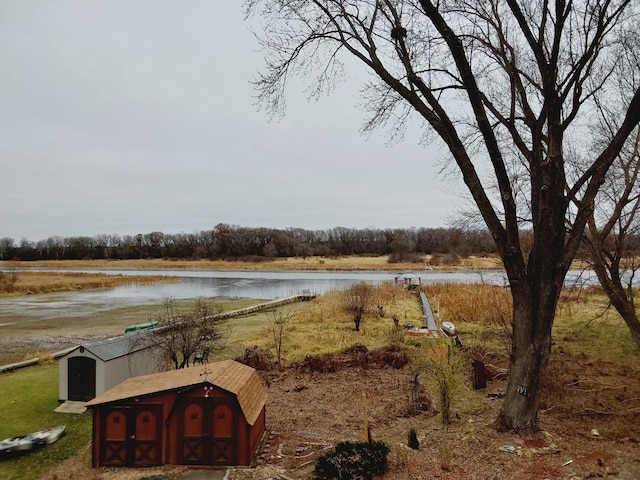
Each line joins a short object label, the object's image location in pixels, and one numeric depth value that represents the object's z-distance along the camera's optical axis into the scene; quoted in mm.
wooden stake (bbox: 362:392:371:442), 7773
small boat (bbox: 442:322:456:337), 17641
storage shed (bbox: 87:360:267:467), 8055
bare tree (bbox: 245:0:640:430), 7141
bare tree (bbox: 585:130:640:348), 10508
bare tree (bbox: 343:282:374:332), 21025
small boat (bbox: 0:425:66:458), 8727
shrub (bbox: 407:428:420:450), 7890
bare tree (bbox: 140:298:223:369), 13266
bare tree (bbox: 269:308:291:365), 15331
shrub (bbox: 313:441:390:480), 6668
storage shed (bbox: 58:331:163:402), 11570
